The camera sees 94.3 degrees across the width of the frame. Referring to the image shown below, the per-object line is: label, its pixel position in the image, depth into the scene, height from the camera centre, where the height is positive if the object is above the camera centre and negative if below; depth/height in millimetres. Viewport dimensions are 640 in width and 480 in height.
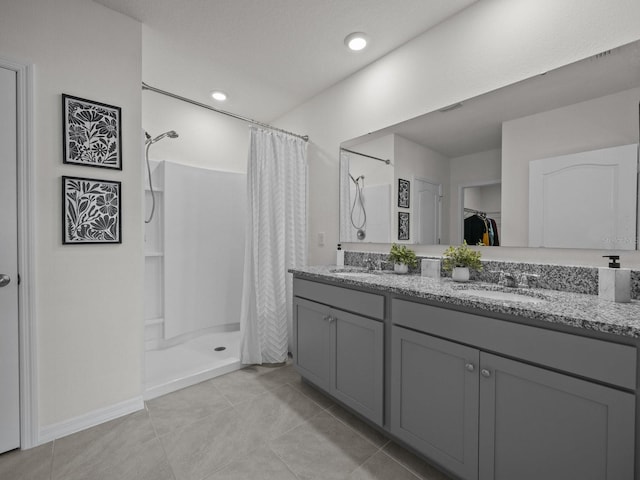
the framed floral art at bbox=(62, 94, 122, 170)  1671 +611
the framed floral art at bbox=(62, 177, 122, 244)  1677 +157
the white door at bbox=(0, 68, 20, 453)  1517 -162
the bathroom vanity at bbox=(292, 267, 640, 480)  891 -530
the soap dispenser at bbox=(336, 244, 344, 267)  2502 -172
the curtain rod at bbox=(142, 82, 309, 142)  1999 +985
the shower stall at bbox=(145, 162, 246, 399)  2904 -300
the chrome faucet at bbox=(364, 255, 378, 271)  2285 -203
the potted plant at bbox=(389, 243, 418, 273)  2004 -140
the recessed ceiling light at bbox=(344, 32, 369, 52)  2008 +1369
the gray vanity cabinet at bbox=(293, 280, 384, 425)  1583 -654
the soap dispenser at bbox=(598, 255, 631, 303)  1163 -183
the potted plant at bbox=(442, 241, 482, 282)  1668 -139
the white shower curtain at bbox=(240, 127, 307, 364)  2500 -84
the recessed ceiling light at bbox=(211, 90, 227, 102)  2833 +1387
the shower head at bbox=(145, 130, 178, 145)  2609 +898
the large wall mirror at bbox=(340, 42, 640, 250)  1303 +398
